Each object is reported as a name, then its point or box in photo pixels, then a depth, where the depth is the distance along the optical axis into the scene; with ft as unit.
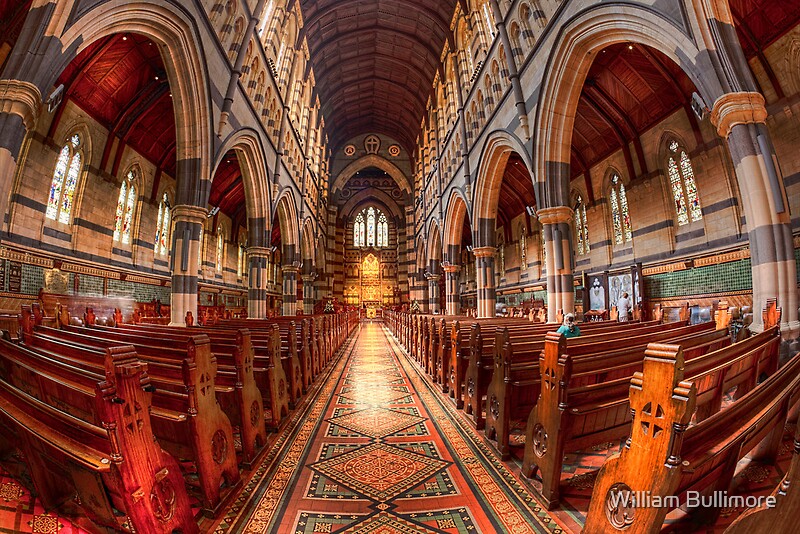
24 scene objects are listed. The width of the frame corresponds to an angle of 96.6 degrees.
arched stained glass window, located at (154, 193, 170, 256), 46.50
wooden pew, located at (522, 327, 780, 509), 7.67
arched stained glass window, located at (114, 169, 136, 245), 39.65
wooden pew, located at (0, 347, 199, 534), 4.68
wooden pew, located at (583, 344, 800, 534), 4.24
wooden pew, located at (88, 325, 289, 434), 12.53
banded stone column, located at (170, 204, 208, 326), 28.96
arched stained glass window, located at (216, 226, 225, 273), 61.98
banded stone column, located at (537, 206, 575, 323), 30.55
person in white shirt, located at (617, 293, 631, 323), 38.45
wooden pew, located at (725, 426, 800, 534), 2.92
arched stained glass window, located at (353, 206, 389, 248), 115.65
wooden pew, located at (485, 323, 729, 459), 9.29
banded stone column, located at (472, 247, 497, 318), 48.60
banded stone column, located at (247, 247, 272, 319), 45.93
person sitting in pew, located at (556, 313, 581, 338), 14.14
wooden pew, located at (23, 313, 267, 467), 9.91
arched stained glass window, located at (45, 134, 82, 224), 31.22
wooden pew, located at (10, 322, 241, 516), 7.43
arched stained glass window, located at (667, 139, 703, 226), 33.38
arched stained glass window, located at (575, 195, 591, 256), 48.55
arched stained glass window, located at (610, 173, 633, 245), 41.65
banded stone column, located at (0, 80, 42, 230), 14.82
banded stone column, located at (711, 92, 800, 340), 15.21
